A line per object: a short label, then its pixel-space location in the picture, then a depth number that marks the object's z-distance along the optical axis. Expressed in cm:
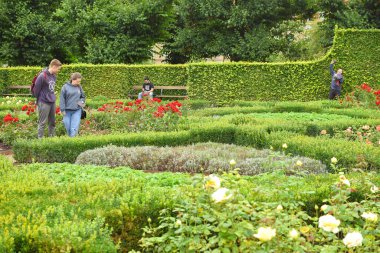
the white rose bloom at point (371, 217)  368
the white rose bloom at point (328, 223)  338
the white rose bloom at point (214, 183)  361
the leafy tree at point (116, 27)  2827
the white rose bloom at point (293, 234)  318
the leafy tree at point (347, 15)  2559
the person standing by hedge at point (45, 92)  1071
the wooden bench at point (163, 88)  2445
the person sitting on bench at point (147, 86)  2084
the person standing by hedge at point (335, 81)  2192
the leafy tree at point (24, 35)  2869
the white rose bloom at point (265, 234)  305
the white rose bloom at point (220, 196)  340
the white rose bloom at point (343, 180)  410
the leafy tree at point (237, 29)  2706
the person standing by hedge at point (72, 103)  1101
